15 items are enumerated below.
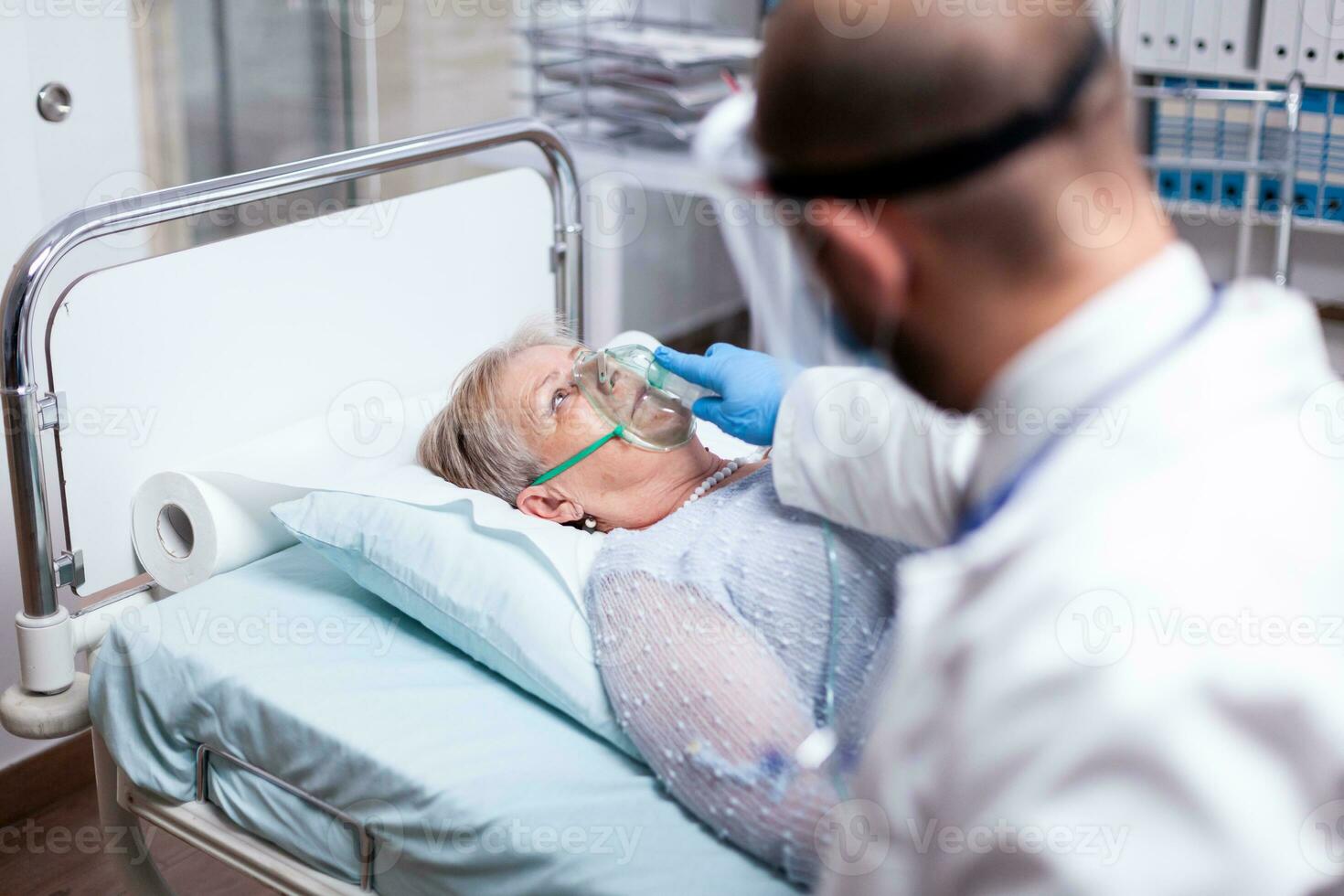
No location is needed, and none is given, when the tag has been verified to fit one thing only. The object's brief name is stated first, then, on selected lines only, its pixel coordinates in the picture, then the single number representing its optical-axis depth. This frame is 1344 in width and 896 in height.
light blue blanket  1.21
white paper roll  1.58
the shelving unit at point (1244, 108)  2.73
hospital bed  1.25
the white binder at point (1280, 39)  2.74
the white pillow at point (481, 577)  1.37
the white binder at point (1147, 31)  2.88
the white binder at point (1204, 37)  2.84
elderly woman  1.20
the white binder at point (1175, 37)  2.87
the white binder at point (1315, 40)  2.72
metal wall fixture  1.99
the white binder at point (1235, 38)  2.81
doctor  0.67
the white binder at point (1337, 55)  2.70
